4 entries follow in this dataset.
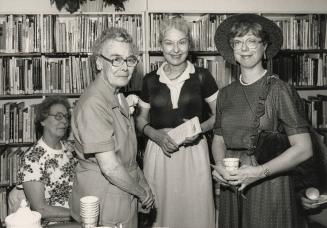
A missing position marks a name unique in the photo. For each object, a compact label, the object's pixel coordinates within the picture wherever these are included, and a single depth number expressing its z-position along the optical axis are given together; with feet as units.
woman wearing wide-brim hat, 6.22
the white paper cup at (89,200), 4.92
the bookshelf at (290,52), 13.28
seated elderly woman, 7.99
